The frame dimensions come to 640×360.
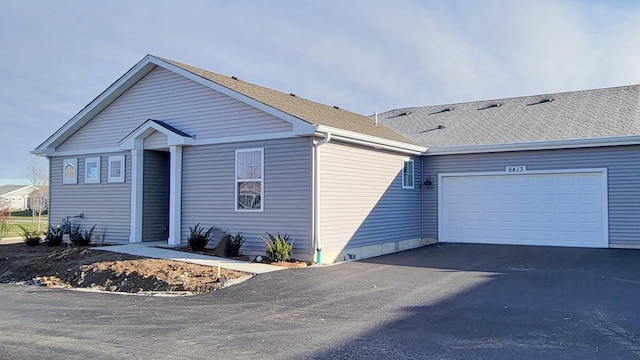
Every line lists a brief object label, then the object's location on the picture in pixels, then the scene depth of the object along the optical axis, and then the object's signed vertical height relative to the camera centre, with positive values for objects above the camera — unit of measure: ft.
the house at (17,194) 250.16 +3.10
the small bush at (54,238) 50.39 -3.68
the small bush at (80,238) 48.96 -3.57
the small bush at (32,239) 50.90 -3.83
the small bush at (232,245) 40.70 -3.46
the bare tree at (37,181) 140.77 +5.68
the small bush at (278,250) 38.11 -3.59
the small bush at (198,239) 42.73 -3.20
